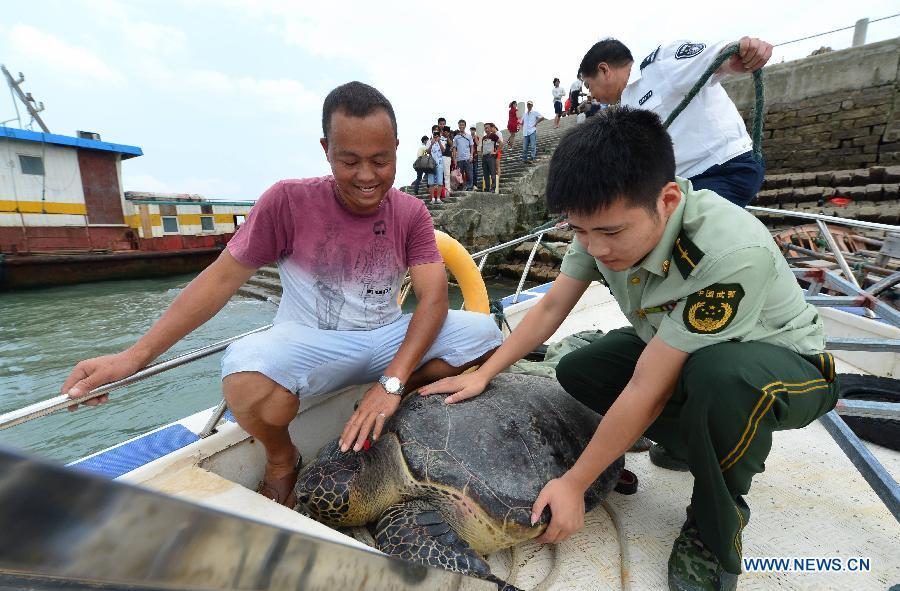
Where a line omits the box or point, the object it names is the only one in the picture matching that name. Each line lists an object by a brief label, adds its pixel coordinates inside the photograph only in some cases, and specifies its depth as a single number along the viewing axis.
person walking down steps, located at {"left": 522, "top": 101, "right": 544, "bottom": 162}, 13.02
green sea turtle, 1.47
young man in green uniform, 1.18
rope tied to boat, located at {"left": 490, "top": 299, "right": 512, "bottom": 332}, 3.10
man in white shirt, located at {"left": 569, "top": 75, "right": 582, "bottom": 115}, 15.93
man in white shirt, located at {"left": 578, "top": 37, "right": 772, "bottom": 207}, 2.32
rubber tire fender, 2.04
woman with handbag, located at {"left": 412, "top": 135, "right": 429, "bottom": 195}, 12.15
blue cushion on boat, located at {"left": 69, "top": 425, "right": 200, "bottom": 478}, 1.67
